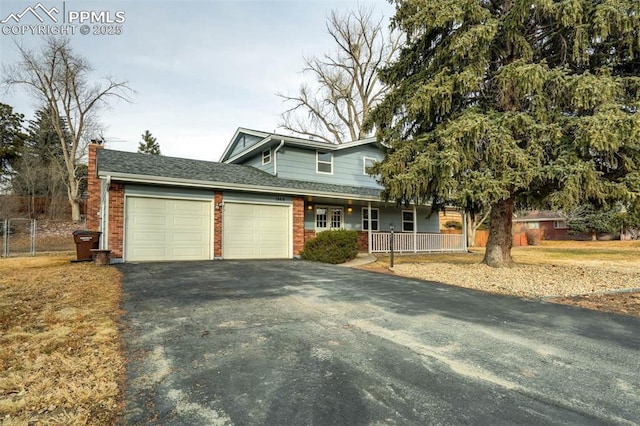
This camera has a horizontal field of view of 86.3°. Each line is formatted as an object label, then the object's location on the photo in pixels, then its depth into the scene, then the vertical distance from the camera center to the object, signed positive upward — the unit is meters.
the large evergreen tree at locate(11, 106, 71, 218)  26.39 +5.14
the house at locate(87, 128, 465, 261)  10.59 +0.87
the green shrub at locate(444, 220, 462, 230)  28.48 -0.01
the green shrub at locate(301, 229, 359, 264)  11.87 -0.77
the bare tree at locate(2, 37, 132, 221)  23.88 +10.41
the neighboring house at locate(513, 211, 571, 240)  33.22 -0.06
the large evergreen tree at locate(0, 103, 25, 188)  29.20 +8.06
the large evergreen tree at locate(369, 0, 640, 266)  7.86 +2.94
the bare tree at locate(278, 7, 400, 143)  26.58 +12.06
